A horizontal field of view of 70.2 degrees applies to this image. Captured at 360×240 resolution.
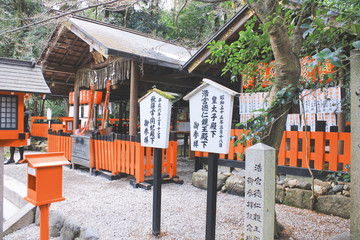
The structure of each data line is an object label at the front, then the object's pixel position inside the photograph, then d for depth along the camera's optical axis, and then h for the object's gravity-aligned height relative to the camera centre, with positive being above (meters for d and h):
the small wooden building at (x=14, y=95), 4.10 +0.36
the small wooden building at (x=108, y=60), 7.68 +2.00
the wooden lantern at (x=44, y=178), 3.30 -0.80
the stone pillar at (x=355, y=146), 2.41 -0.23
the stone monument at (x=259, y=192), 2.35 -0.67
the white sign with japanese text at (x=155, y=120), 4.14 -0.01
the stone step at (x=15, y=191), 6.29 -1.90
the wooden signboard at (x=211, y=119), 3.23 +0.01
